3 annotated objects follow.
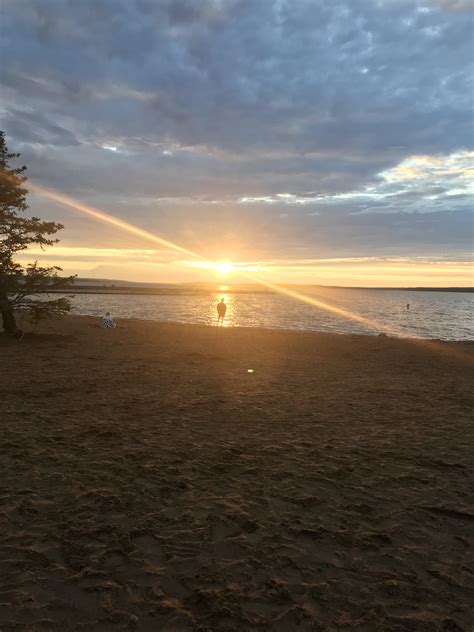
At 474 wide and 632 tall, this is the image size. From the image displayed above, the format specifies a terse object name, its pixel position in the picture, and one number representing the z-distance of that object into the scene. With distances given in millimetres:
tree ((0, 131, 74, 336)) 17750
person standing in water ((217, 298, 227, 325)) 34938
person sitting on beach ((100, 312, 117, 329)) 26875
